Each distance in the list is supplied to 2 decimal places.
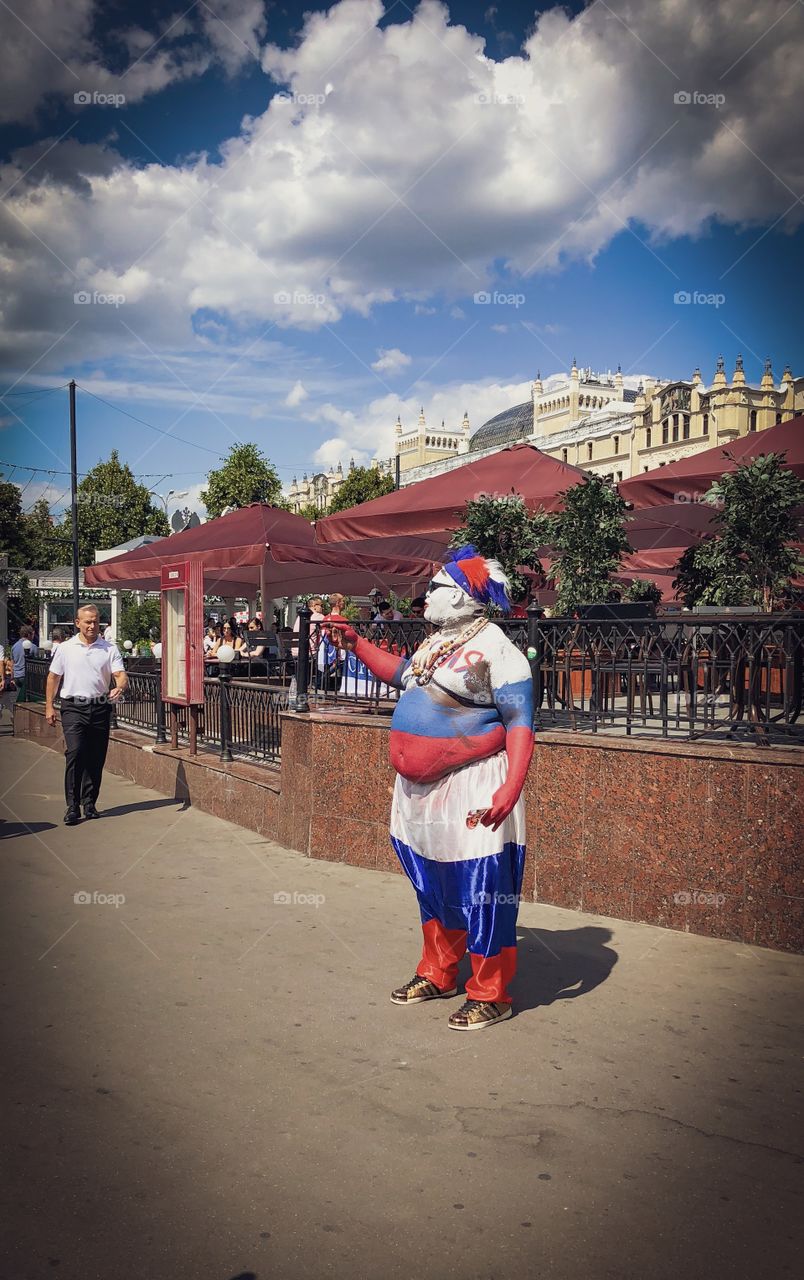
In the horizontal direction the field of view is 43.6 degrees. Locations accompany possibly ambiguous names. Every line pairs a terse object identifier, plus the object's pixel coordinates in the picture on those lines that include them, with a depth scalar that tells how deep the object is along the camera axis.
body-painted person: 3.97
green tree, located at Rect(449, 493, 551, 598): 9.36
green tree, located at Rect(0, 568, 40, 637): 41.28
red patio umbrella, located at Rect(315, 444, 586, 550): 9.38
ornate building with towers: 64.88
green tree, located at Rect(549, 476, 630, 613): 9.34
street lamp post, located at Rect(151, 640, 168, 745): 10.04
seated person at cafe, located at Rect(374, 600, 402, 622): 12.06
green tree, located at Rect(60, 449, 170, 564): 47.84
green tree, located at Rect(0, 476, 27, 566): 40.44
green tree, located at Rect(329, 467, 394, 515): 48.16
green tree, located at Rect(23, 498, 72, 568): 42.19
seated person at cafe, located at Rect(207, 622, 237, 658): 13.69
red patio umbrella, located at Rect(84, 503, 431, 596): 10.92
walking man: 8.16
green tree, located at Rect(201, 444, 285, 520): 40.66
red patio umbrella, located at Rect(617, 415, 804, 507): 8.05
